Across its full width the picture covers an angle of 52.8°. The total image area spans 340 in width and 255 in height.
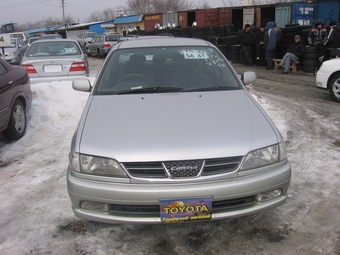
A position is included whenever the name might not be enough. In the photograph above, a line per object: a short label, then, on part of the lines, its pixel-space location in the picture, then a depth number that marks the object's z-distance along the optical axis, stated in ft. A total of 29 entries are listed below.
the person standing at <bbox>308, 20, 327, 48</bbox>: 38.11
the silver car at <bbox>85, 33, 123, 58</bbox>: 71.46
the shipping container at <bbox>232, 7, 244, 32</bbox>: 76.04
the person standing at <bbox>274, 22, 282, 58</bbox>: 41.96
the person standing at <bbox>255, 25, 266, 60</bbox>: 44.93
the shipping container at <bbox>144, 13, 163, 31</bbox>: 102.42
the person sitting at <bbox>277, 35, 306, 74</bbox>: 38.32
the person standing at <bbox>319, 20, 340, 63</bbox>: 35.37
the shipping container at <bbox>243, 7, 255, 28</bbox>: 71.41
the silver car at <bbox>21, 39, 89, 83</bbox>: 27.96
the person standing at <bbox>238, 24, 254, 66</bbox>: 45.01
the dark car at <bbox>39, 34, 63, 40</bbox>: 72.94
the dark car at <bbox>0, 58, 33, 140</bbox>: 17.40
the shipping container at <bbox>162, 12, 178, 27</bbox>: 92.61
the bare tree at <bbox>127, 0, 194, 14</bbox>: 220.74
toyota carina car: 8.68
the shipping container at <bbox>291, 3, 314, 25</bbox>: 59.31
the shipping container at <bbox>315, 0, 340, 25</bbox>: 57.16
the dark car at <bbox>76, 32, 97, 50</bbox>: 99.54
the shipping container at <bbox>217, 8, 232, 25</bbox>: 76.99
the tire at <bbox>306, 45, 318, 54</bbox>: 37.49
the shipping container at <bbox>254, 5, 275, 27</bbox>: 70.08
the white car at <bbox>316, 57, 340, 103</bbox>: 24.70
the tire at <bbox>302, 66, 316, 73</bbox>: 38.18
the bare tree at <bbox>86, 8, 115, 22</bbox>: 326.07
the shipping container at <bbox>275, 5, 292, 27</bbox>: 63.41
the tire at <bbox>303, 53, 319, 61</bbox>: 37.88
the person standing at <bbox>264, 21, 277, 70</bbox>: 41.81
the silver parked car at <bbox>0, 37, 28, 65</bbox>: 48.11
